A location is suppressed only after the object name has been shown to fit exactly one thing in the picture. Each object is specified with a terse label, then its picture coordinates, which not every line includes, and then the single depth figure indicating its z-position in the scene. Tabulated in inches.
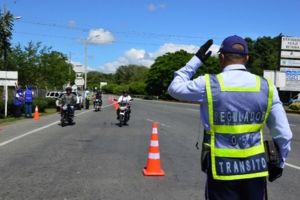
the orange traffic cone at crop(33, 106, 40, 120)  1132.1
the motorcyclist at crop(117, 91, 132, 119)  967.0
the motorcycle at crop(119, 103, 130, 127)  928.5
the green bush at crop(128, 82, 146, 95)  5231.3
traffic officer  161.8
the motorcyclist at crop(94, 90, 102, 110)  1568.0
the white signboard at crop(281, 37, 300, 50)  2588.6
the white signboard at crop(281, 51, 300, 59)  2586.1
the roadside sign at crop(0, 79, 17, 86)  1239.5
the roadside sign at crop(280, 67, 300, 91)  2598.4
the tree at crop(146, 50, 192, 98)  4106.8
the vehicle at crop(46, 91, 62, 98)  2286.3
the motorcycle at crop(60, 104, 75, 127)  925.1
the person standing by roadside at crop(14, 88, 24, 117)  1149.7
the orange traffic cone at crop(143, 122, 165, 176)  404.2
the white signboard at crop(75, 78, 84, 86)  2332.1
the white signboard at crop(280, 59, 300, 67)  2588.6
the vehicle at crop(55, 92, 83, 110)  1707.8
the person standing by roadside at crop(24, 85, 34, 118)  1165.1
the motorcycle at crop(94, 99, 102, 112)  1587.1
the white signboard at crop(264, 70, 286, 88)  2354.5
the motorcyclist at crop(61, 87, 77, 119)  942.4
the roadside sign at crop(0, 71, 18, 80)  1238.5
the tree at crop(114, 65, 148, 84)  6663.4
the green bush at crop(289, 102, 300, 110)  1919.2
